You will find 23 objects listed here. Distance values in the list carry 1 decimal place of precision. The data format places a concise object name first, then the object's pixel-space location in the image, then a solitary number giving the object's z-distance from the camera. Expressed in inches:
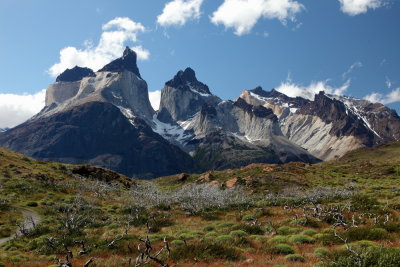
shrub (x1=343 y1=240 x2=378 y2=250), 627.6
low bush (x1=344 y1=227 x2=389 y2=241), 705.0
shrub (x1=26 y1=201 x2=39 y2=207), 1565.7
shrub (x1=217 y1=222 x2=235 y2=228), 1013.1
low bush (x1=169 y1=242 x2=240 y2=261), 599.8
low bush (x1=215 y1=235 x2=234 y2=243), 770.2
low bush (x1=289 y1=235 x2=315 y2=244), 738.8
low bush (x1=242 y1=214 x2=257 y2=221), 1123.2
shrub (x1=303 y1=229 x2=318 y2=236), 817.5
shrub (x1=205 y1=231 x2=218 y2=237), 870.8
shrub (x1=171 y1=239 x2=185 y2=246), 764.0
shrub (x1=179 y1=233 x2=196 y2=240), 854.5
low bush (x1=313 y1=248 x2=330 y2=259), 585.0
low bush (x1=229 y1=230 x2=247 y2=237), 848.0
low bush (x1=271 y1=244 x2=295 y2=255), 649.6
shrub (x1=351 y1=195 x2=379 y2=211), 1114.7
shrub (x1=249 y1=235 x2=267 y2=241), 793.7
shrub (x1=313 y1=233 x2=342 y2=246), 709.3
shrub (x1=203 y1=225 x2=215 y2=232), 989.3
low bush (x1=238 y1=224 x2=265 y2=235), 898.4
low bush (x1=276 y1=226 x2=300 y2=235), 859.4
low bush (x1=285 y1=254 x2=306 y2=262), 581.9
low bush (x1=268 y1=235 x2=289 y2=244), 753.1
